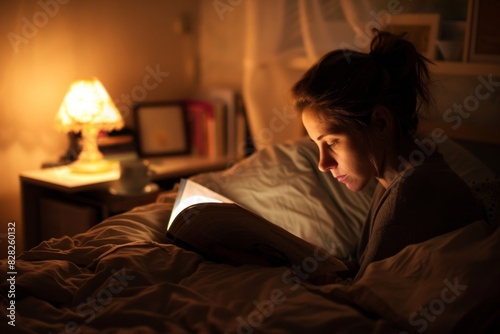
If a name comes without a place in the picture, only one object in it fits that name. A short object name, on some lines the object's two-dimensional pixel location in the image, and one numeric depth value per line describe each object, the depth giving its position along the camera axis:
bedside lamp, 2.24
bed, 0.92
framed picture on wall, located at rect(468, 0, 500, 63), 1.82
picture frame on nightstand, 2.69
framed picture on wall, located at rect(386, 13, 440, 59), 1.98
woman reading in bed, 1.21
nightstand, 2.18
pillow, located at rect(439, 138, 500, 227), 1.55
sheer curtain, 2.37
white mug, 2.17
